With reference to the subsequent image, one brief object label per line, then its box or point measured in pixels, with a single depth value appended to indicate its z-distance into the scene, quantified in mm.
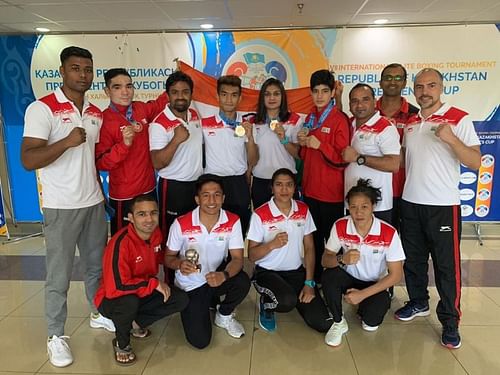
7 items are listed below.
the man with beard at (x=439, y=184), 2461
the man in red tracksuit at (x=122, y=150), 2639
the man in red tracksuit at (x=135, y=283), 2352
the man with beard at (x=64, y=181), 2346
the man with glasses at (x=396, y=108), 2934
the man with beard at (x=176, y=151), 2803
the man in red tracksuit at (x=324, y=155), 2793
